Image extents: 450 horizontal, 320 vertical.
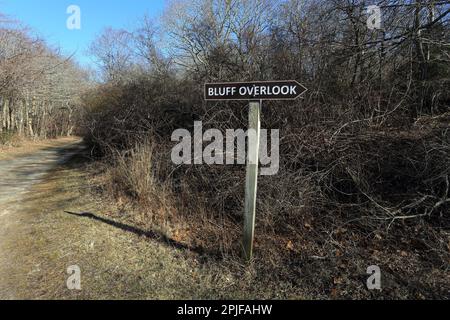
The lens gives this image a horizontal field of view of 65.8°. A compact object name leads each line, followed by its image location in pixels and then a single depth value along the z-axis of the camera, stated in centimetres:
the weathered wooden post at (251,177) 438
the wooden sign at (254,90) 421
